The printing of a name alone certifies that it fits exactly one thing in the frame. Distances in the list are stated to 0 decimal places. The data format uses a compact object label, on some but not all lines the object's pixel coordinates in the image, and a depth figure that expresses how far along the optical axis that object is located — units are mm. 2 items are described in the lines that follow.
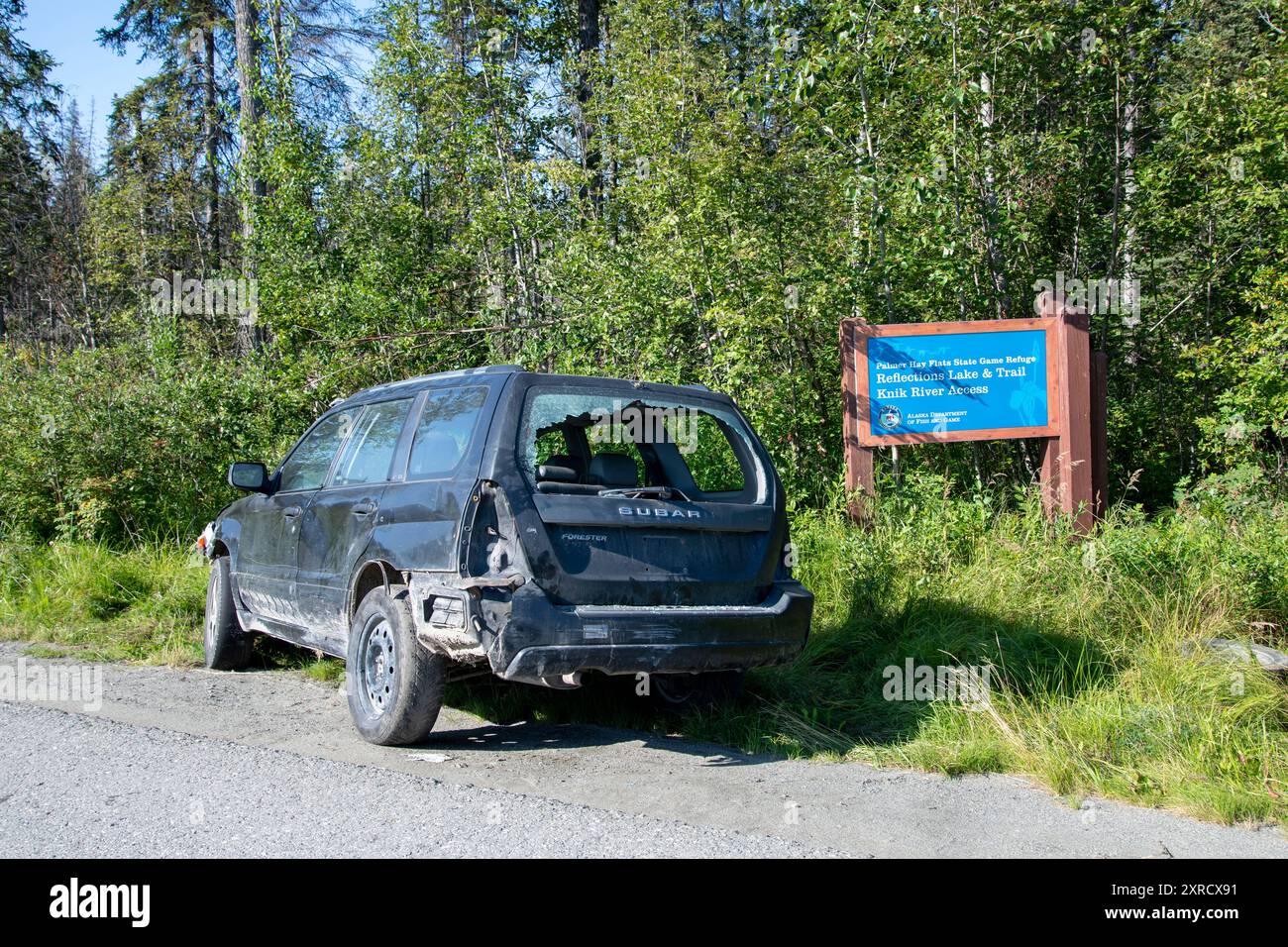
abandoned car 4676
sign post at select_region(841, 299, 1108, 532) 8453
